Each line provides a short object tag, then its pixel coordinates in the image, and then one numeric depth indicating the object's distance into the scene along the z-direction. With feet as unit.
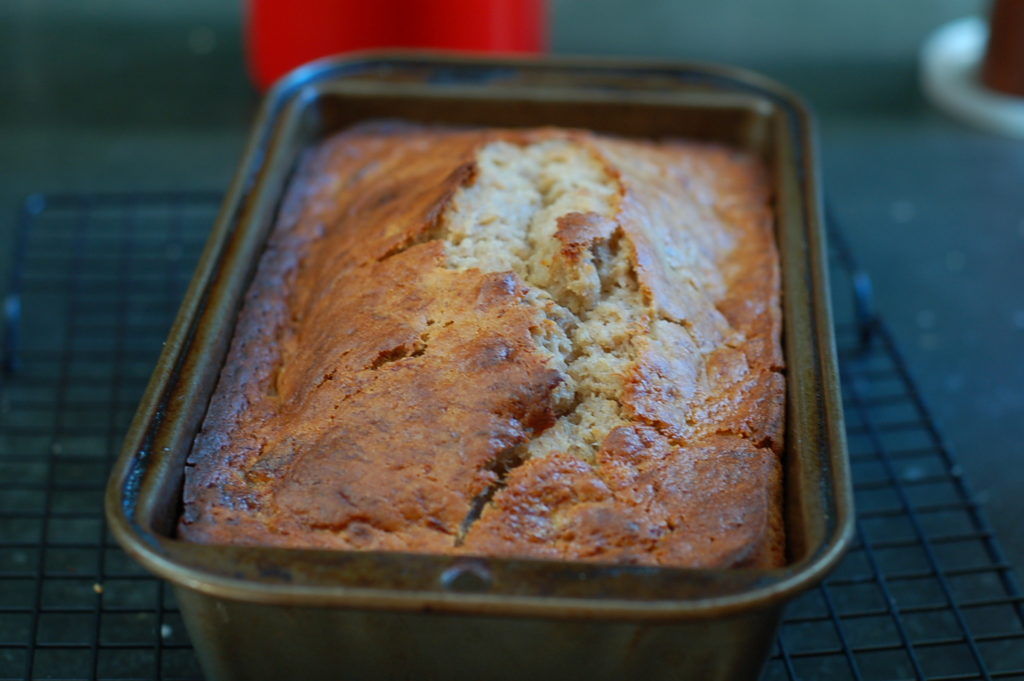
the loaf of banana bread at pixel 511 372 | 1.50
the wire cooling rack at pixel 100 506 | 1.63
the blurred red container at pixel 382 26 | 2.32
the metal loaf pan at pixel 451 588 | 1.39
